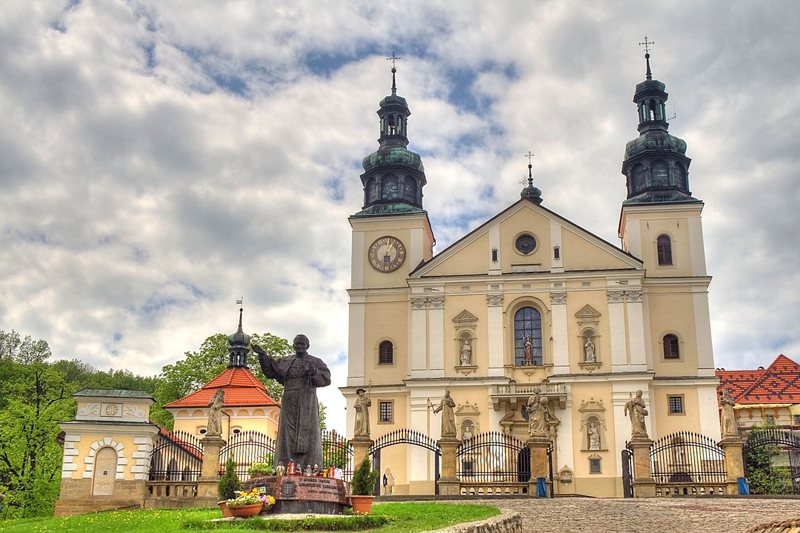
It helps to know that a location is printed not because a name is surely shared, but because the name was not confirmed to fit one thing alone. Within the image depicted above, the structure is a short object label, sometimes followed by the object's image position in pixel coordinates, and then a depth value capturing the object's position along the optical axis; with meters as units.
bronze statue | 15.43
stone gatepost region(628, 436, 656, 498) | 26.03
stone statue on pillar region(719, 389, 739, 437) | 26.78
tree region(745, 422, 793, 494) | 34.62
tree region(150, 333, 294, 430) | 54.22
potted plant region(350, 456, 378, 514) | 15.02
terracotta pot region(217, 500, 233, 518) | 14.09
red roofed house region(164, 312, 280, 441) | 44.28
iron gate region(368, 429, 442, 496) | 27.52
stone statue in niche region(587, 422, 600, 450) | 38.06
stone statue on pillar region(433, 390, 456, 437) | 27.58
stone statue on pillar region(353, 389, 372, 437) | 27.41
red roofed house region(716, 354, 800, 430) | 46.41
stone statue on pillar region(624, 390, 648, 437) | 26.41
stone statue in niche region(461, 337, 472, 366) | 40.19
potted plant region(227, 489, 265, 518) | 13.76
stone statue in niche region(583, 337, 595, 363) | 39.47
